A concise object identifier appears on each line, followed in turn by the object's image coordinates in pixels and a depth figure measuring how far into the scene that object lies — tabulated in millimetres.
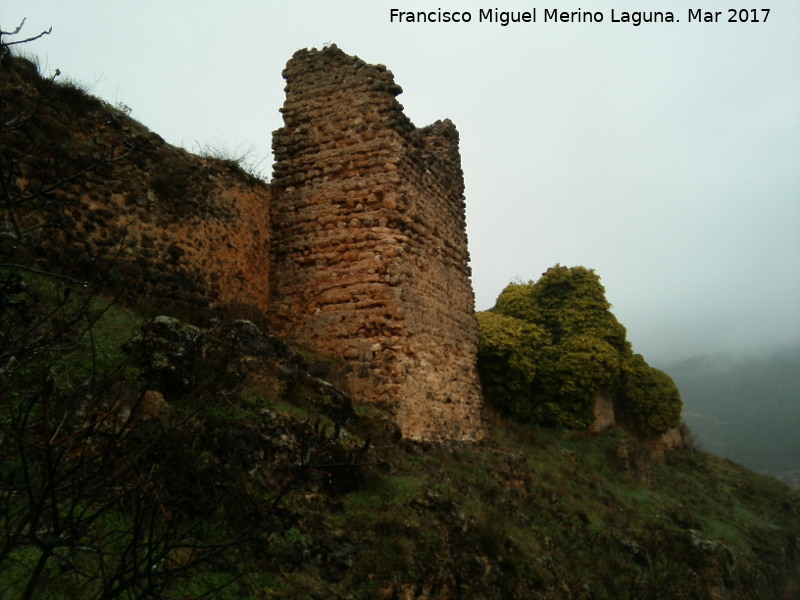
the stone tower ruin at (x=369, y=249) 8641
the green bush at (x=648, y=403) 15227
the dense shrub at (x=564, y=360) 12500
